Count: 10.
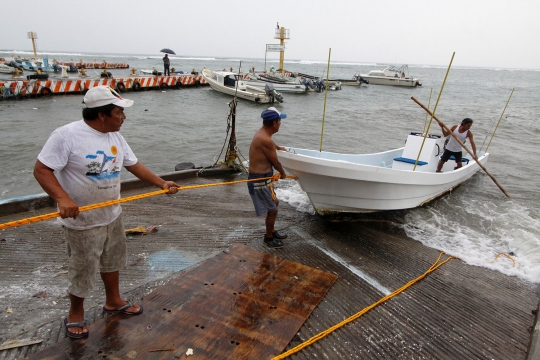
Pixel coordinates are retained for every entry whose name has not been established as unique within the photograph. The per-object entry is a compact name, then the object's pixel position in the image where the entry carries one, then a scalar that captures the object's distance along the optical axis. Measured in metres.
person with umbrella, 31.69
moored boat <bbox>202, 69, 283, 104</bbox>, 24.98
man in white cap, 2.10
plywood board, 2.58
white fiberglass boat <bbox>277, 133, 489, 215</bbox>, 4.86
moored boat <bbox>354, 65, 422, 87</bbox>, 47.16
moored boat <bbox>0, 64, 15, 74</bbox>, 37.50
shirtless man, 4.08
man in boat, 7.53
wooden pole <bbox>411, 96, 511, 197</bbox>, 6.79
